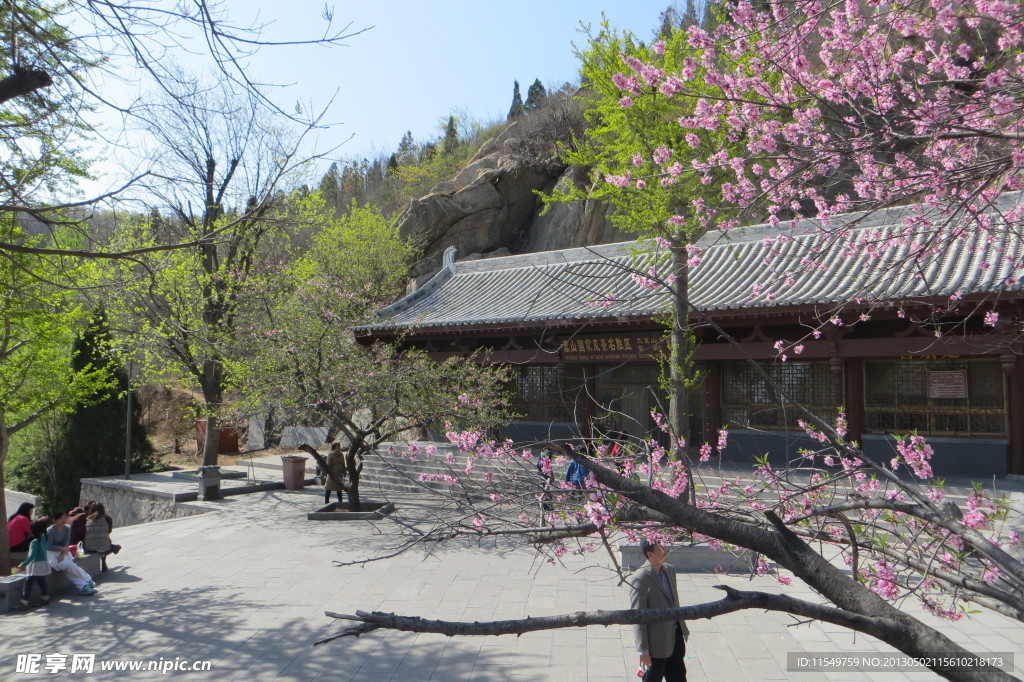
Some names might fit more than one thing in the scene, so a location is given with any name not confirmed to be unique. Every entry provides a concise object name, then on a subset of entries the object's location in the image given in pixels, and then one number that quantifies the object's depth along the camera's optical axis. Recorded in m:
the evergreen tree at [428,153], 42.89
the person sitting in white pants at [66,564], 8.17
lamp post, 17.44
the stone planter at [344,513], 12.10
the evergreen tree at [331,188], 44.69
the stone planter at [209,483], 14.89
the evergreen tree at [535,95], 43.09
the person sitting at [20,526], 9.67
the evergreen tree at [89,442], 18.52
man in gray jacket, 4.40
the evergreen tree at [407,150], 50.49
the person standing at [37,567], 7.81
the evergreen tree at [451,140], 46.21
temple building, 11.86
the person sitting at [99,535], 9.05
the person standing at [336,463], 13.50
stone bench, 7.66
